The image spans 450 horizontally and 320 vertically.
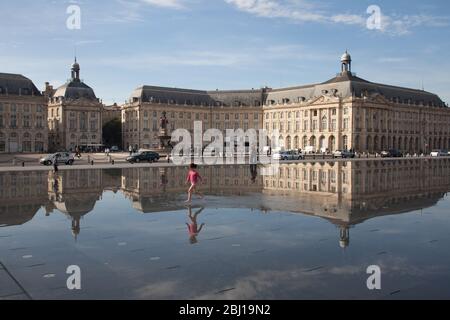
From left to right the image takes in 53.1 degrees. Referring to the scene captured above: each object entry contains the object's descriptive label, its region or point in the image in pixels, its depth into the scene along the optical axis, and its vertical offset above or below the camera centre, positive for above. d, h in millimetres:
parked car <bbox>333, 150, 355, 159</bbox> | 80638 -1053
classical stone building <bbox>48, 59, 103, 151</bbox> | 115562 +8704
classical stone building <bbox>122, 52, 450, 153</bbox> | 110875 +9709
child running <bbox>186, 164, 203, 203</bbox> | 19342 -1137
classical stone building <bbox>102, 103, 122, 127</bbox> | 149512 +12853
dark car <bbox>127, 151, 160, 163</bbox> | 56912 -868
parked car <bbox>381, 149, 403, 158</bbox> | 85850 -993
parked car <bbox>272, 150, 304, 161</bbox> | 65631 -954
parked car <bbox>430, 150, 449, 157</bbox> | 95250 -1147
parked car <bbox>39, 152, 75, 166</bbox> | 51147 -974
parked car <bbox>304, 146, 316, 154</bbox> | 103125 -152
